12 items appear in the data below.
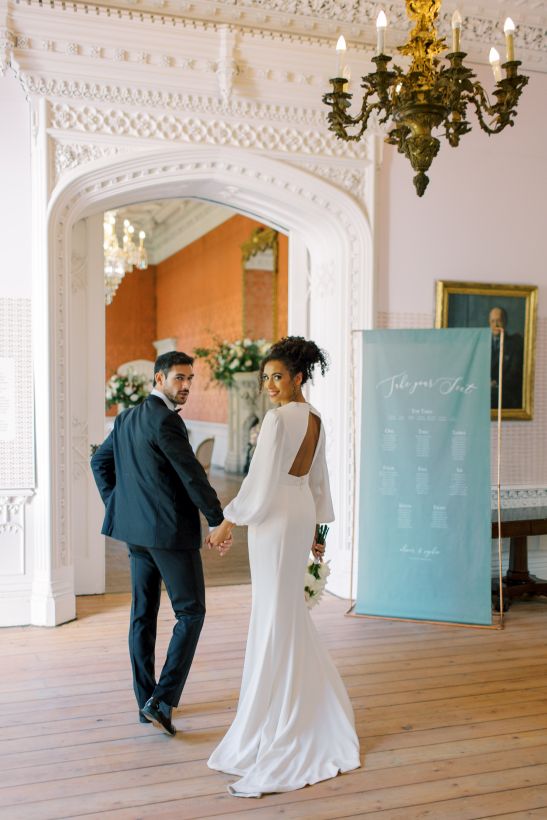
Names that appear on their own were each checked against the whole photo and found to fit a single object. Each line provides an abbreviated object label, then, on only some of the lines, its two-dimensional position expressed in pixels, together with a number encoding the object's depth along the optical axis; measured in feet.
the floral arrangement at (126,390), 31.89
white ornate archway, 19.90
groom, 12.67
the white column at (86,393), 22.30
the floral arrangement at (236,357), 46.91
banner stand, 19.91
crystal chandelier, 38.75
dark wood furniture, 21.79
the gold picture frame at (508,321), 23.29
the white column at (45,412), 19.76
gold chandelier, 11.53
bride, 11.62
